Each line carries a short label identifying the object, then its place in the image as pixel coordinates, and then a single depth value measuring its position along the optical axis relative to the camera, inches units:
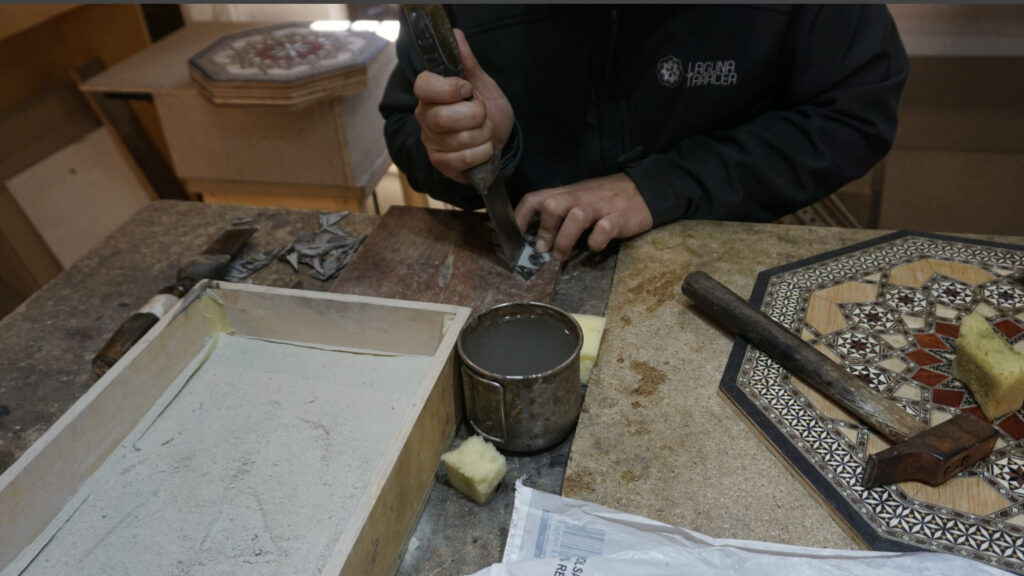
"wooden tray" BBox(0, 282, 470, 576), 34.8
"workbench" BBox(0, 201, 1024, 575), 35.9
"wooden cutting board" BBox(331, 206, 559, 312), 50.4
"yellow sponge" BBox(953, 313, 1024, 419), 36.8
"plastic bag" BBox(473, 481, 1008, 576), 31.9
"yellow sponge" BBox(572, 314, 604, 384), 43.5
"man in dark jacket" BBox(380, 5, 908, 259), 53.5
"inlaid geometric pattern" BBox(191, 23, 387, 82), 86.0
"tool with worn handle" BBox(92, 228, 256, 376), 46.2
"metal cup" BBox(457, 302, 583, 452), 37.1
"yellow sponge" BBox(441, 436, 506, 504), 37.1
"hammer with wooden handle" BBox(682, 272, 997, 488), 34.4
